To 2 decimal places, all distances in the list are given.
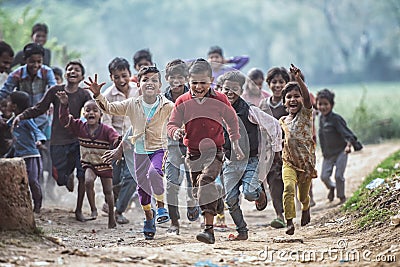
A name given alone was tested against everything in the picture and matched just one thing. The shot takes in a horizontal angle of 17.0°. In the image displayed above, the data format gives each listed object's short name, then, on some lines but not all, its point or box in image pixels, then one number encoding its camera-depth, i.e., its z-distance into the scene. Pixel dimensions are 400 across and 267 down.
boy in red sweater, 11.91
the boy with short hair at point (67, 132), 16.28
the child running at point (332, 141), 19.06
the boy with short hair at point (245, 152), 12.68
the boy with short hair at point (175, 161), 13.69
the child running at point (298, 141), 13.64
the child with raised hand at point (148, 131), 13.35
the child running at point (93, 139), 15.44
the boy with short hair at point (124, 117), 16.12
